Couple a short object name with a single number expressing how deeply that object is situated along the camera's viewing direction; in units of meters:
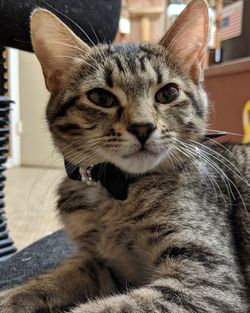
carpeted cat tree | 0.17
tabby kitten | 0.12
